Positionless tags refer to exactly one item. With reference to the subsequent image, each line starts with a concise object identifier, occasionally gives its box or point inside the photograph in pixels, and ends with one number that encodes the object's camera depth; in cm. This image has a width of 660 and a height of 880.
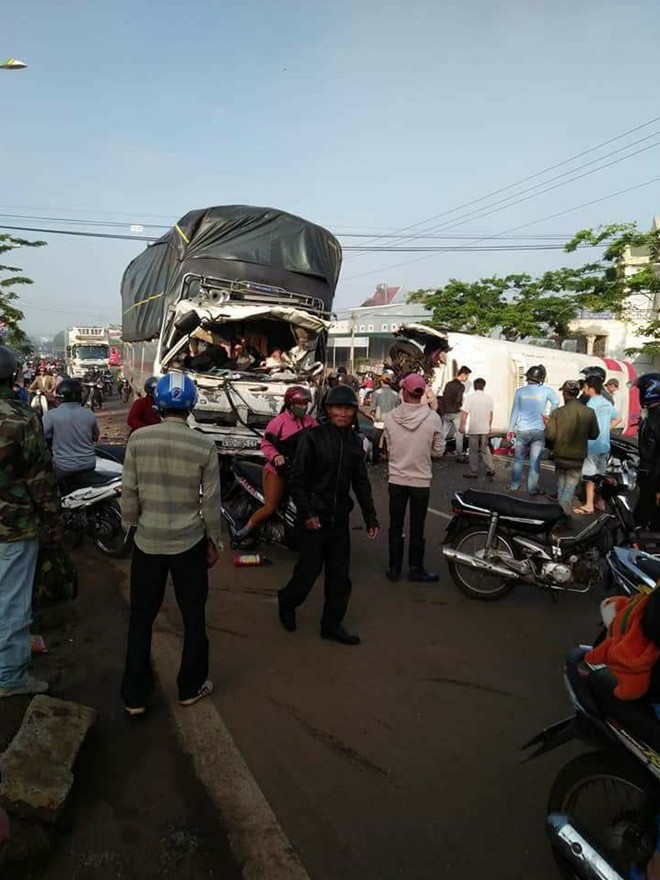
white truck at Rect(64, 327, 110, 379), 3362
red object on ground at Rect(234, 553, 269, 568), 578
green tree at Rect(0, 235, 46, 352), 1808
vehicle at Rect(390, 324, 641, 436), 1502
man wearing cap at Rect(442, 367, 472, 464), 1193
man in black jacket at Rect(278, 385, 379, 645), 411
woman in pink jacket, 552
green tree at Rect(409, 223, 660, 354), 2059
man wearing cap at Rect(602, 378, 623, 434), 1103
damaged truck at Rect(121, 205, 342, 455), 892
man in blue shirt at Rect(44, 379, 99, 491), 566
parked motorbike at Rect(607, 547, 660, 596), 303
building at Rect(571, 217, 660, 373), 2497
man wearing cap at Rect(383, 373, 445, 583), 530
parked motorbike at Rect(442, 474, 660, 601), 475
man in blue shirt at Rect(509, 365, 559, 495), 890
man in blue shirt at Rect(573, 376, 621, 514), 827
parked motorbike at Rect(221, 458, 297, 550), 571
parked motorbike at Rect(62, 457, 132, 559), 568
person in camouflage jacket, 319
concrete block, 241
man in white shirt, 1041
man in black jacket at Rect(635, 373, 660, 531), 501
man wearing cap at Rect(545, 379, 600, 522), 714
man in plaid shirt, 310
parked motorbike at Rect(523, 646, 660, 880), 206
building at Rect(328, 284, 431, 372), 3625
